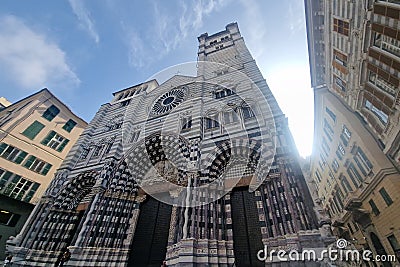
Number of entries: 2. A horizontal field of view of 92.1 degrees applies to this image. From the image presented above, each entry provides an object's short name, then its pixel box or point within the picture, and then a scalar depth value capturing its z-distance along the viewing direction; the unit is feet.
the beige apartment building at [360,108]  27.99
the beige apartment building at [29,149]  49.70
